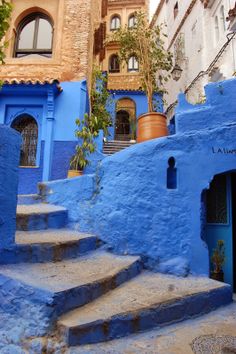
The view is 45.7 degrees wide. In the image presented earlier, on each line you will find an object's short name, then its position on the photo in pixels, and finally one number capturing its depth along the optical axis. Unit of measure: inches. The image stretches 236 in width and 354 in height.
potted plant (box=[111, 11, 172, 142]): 248.7
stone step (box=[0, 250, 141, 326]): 102.1
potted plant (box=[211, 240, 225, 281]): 179.8
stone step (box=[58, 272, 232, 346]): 100.2
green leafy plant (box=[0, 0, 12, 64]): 141.0
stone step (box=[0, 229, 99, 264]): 133.7
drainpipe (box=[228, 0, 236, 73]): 366.4
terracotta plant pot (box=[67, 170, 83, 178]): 272.1
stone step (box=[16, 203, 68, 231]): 176.4
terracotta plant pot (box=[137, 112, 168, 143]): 246.4
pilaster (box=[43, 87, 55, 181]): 313.1
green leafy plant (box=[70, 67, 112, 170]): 285.7
